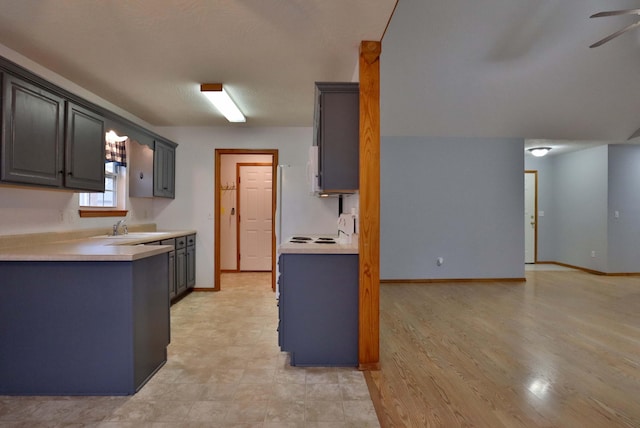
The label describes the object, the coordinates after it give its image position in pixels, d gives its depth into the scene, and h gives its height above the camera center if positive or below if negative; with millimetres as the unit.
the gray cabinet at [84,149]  2826 +537
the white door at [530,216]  7309 -78
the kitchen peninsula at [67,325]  2135 -724
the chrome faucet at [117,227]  3812 -186
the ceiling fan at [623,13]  2553 +1510
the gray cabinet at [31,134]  2262 +551
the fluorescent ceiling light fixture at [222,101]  3330 +1178
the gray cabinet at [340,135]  2627 +592
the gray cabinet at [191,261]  4656 -702
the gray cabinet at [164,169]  4344 +560
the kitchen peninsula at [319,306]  2527 -702
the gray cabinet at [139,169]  4273 +525
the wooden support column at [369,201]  2484 +78
